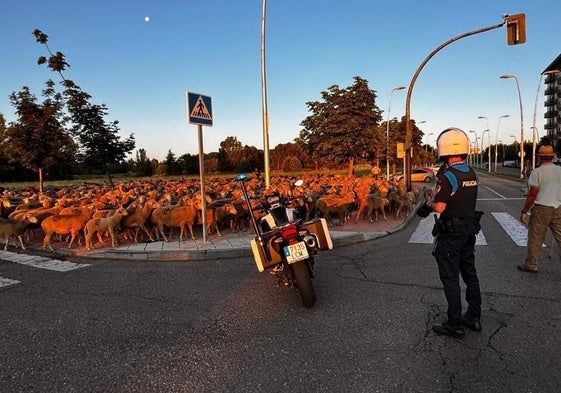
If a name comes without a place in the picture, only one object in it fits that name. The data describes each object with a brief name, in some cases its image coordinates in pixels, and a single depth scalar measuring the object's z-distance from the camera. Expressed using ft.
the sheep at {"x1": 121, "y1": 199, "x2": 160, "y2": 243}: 28.96
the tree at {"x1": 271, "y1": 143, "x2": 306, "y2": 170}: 223.26
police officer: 12.01
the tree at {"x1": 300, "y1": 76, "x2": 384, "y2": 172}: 94.99
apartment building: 284.98
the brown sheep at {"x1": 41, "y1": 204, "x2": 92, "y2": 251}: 27.63
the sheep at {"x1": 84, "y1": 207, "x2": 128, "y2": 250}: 27.09
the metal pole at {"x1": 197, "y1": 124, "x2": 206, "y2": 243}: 27.50
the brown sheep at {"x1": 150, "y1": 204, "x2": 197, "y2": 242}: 29.22
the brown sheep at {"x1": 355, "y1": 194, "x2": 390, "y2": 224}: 35.60
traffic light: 43.75
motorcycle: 14.71
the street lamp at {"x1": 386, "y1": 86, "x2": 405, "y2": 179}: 105.49
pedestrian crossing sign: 26.07
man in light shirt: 18.17
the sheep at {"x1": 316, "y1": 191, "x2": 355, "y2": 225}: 34.28
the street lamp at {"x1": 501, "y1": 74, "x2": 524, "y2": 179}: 112.27
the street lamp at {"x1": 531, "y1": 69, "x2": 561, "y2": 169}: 111.45
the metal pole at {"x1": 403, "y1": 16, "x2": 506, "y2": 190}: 52.85
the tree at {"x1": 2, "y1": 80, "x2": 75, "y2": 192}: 58.38
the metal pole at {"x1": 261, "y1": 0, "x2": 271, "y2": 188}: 43.09
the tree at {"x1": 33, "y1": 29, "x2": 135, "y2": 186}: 52.31
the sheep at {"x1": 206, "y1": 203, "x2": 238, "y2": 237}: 31.19
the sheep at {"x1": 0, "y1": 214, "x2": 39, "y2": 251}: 27.73
